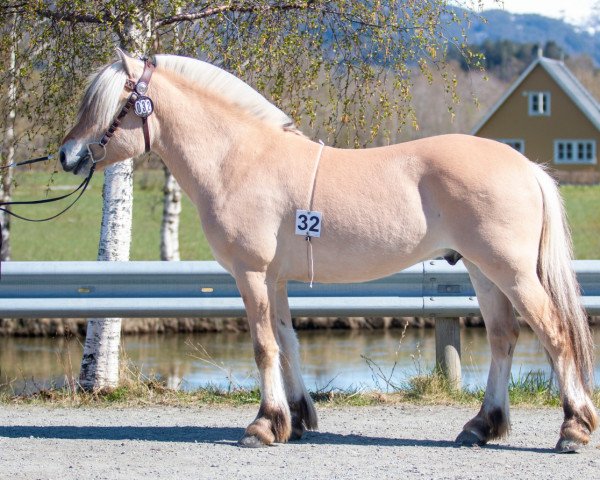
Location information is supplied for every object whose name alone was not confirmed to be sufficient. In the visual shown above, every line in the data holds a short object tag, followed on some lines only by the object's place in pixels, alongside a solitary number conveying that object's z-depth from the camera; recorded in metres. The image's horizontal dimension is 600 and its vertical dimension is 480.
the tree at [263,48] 13.57
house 94.30
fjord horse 9.55
